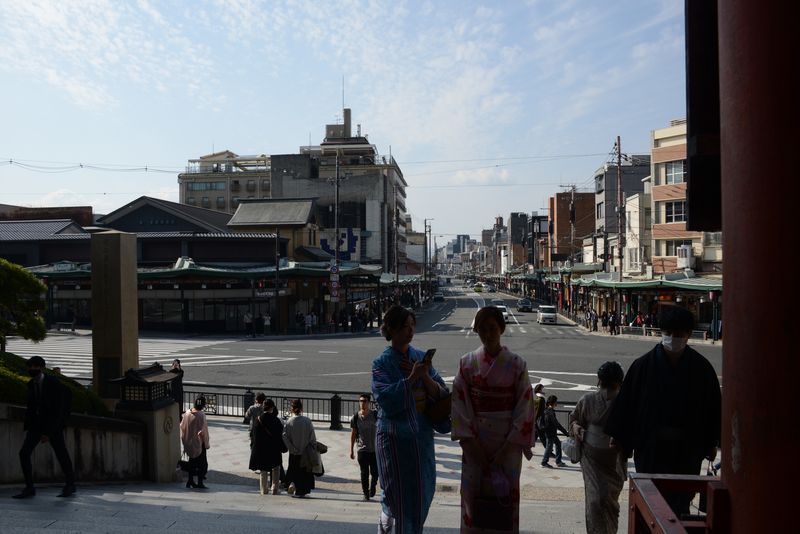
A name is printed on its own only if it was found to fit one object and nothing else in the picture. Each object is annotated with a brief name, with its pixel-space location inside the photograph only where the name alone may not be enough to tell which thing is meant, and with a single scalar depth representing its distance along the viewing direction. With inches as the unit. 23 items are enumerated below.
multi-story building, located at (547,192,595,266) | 3882.9
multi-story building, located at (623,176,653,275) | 2112.5
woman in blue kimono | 159.9
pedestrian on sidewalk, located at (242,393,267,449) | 416.7
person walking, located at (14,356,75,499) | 288.8
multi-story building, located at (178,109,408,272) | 3526.1
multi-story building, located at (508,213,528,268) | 6181.1
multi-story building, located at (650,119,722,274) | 1727.4
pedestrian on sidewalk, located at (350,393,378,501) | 366.3
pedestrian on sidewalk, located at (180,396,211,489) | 388.2
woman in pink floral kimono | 147.4
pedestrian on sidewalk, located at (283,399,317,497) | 366.9
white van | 2050.9
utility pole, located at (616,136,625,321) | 1729.6
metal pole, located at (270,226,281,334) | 1673.2
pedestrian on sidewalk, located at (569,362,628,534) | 196.7
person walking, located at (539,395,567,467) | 497.4
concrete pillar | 480.4
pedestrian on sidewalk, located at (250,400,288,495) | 383.6
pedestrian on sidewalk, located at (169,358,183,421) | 590.3
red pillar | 73.5
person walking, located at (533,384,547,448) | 452.9
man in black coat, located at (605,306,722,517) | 160.2
